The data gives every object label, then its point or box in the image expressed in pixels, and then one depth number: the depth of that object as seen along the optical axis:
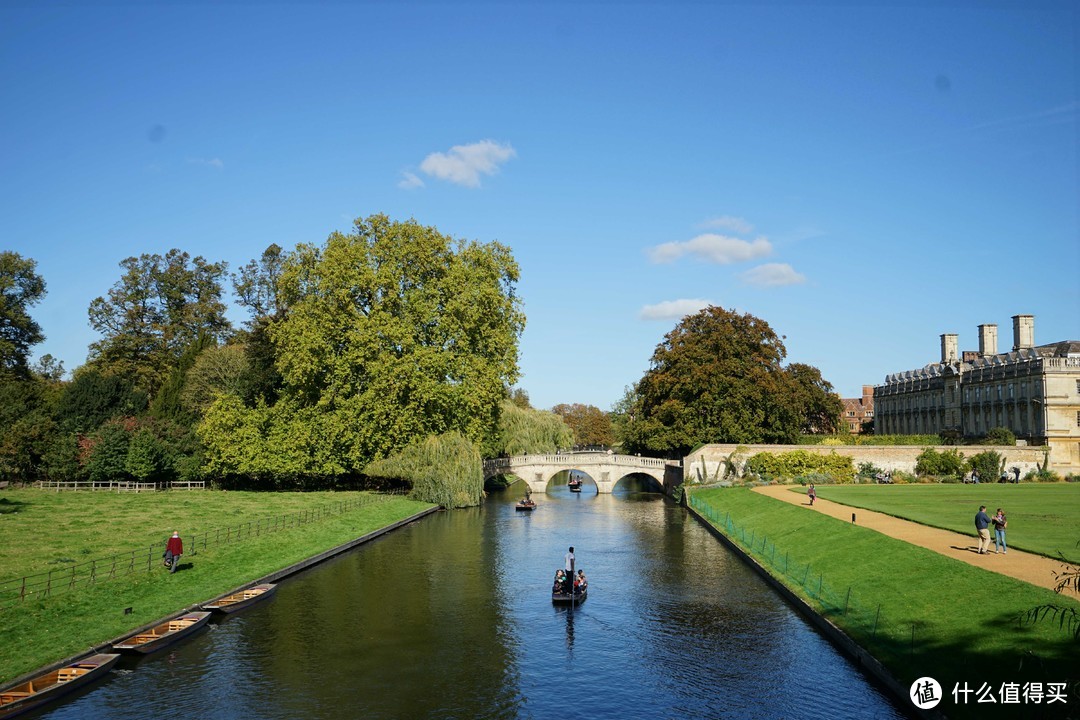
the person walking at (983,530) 32.28
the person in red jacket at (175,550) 33.47
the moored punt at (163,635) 25.22
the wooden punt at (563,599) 33.06
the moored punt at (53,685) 20.36
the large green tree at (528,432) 89.81
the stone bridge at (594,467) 86.00
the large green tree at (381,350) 65.06
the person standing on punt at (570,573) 33.26
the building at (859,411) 172.50
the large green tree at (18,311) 88.62
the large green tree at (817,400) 97.12
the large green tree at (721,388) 84.00
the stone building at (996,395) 84.56
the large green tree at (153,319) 97.12
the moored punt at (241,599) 30.38
